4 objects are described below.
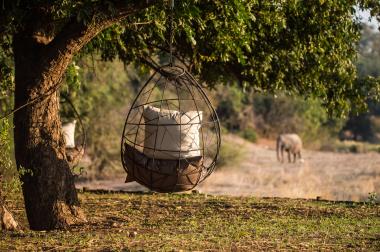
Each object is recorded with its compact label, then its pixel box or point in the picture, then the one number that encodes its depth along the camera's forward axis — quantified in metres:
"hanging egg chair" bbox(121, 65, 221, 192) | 18.47
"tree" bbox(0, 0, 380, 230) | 19.09
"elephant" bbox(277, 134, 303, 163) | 75.19
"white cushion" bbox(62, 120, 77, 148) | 27.91
